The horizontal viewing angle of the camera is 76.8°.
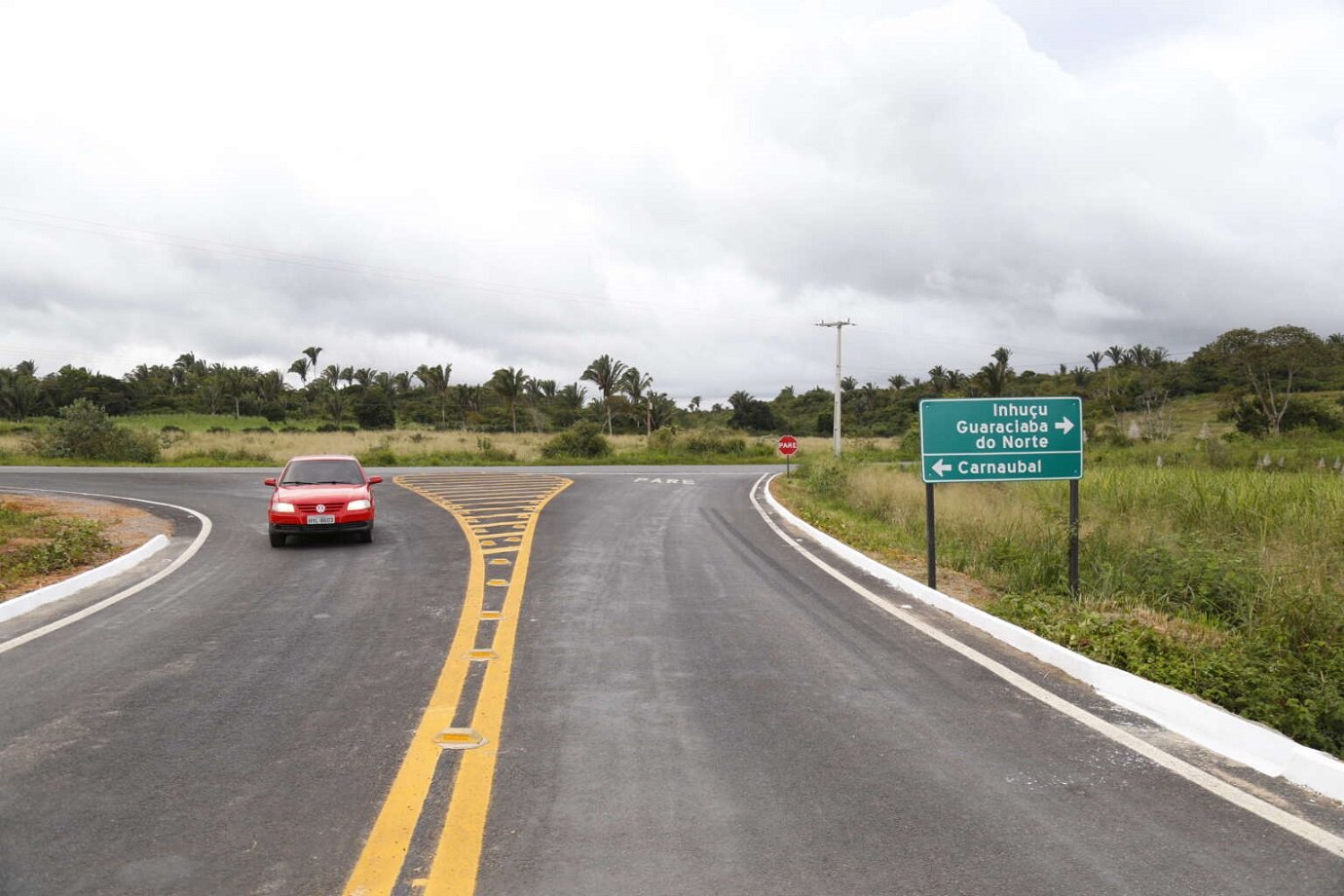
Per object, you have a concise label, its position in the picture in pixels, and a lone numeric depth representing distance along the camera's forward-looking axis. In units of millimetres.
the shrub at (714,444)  53094
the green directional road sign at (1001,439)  8602
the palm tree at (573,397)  89500
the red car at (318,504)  12539
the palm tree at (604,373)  68125
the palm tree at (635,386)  69250
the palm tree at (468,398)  80938
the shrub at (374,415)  80812
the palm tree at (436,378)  75125
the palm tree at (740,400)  92494
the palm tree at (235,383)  87812
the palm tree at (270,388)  90125
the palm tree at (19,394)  74125
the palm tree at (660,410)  75500
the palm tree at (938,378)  86125
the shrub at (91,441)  37625
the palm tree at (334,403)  84950
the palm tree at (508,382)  65375
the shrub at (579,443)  46406
